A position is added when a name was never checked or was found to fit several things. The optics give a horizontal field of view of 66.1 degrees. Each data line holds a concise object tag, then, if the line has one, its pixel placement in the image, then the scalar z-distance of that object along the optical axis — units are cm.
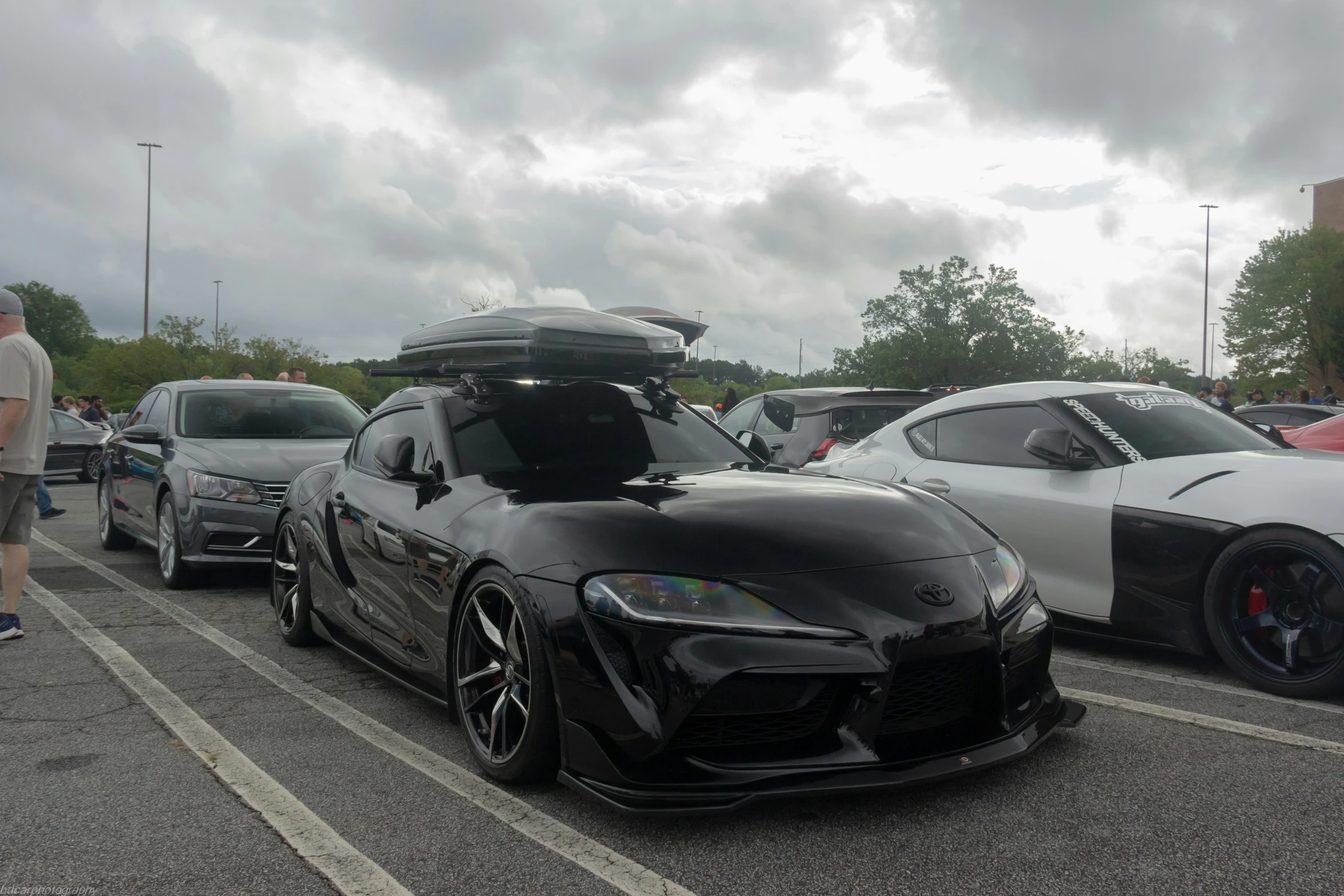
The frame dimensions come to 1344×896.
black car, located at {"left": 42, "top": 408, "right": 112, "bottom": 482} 1752
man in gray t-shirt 536
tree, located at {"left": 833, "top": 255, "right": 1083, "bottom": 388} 6512
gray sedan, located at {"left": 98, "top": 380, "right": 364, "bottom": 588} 700
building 5769
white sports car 403
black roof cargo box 407
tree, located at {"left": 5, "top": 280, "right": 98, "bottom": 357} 10462
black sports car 270
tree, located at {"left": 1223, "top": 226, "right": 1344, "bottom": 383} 4478
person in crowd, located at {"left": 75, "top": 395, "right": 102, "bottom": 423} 2069
